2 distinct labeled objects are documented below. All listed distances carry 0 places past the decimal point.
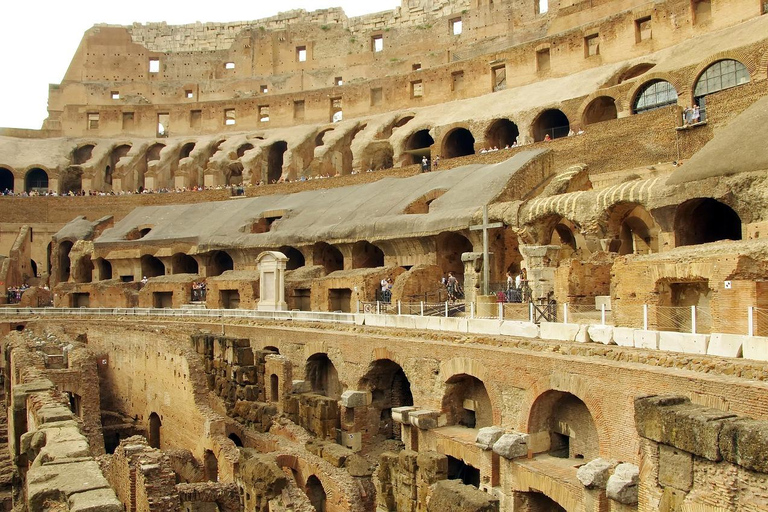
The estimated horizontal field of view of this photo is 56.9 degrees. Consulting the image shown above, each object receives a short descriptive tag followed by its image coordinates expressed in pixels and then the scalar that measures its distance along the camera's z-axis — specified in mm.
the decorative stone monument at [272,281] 27286
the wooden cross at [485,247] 20672
